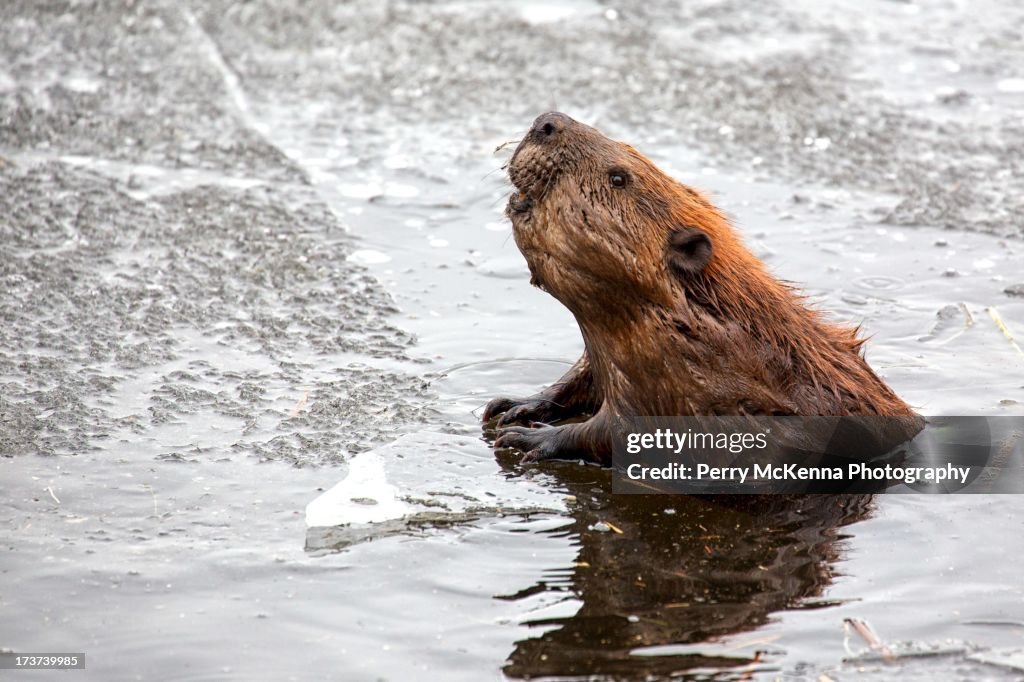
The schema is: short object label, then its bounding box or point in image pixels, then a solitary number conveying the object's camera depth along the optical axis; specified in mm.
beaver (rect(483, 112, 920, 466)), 8148
